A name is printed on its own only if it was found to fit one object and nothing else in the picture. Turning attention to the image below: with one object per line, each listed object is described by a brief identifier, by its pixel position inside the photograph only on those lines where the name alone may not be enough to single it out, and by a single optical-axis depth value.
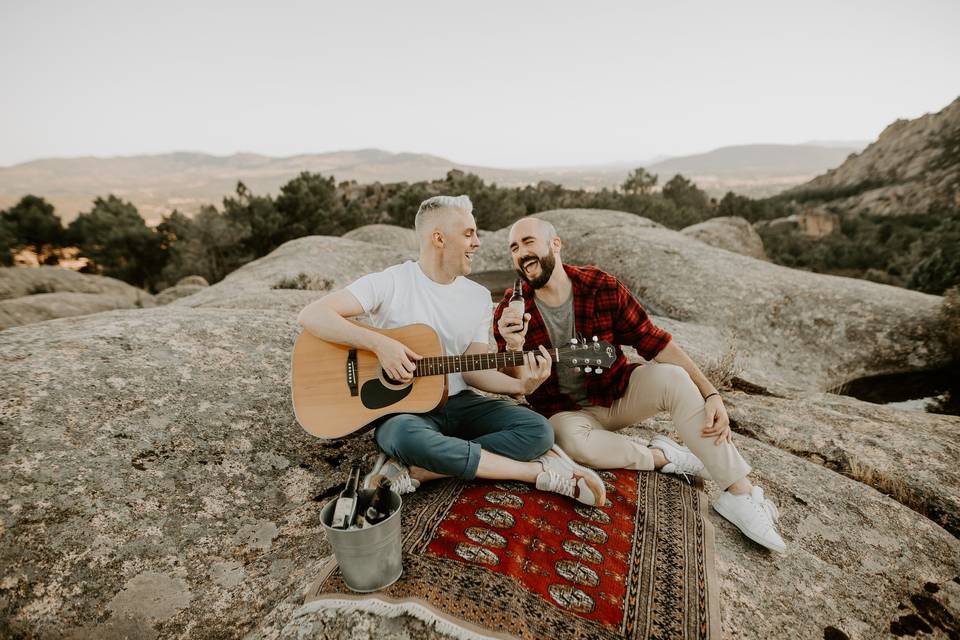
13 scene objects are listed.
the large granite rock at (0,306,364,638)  2.53
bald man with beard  3.25
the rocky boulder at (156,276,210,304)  12.48
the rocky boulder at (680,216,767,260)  15.45
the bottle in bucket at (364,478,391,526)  2.30
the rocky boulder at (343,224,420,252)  14.88
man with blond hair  3.14
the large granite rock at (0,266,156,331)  8.73
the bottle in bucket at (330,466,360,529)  2.25
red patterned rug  2.23
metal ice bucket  2.13
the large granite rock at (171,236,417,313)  7.34
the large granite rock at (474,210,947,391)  7.46
